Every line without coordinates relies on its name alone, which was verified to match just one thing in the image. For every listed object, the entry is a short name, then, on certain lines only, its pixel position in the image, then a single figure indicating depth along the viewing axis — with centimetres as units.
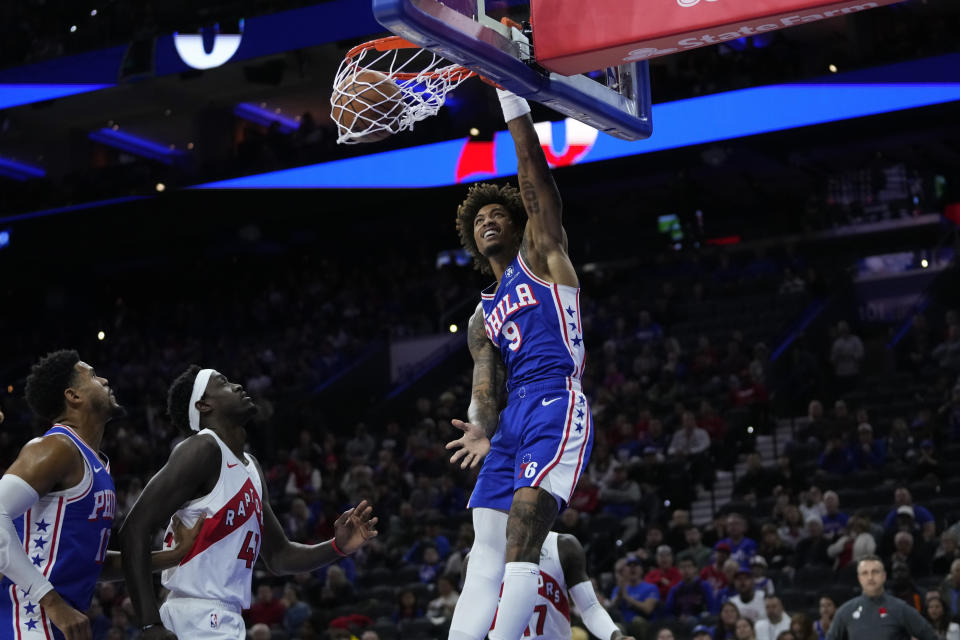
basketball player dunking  522
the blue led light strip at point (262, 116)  2702
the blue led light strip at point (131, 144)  2844
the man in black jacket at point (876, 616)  923
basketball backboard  445
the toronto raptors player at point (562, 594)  688
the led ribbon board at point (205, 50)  1928
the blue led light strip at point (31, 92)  2116
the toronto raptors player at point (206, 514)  521
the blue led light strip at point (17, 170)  2691
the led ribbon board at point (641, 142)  1841
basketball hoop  564
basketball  567
